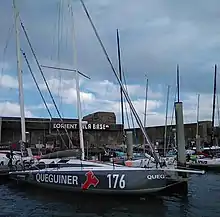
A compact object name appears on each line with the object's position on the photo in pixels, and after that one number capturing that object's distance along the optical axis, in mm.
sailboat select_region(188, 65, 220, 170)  35253
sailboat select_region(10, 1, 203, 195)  16938
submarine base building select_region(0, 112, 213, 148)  53875
